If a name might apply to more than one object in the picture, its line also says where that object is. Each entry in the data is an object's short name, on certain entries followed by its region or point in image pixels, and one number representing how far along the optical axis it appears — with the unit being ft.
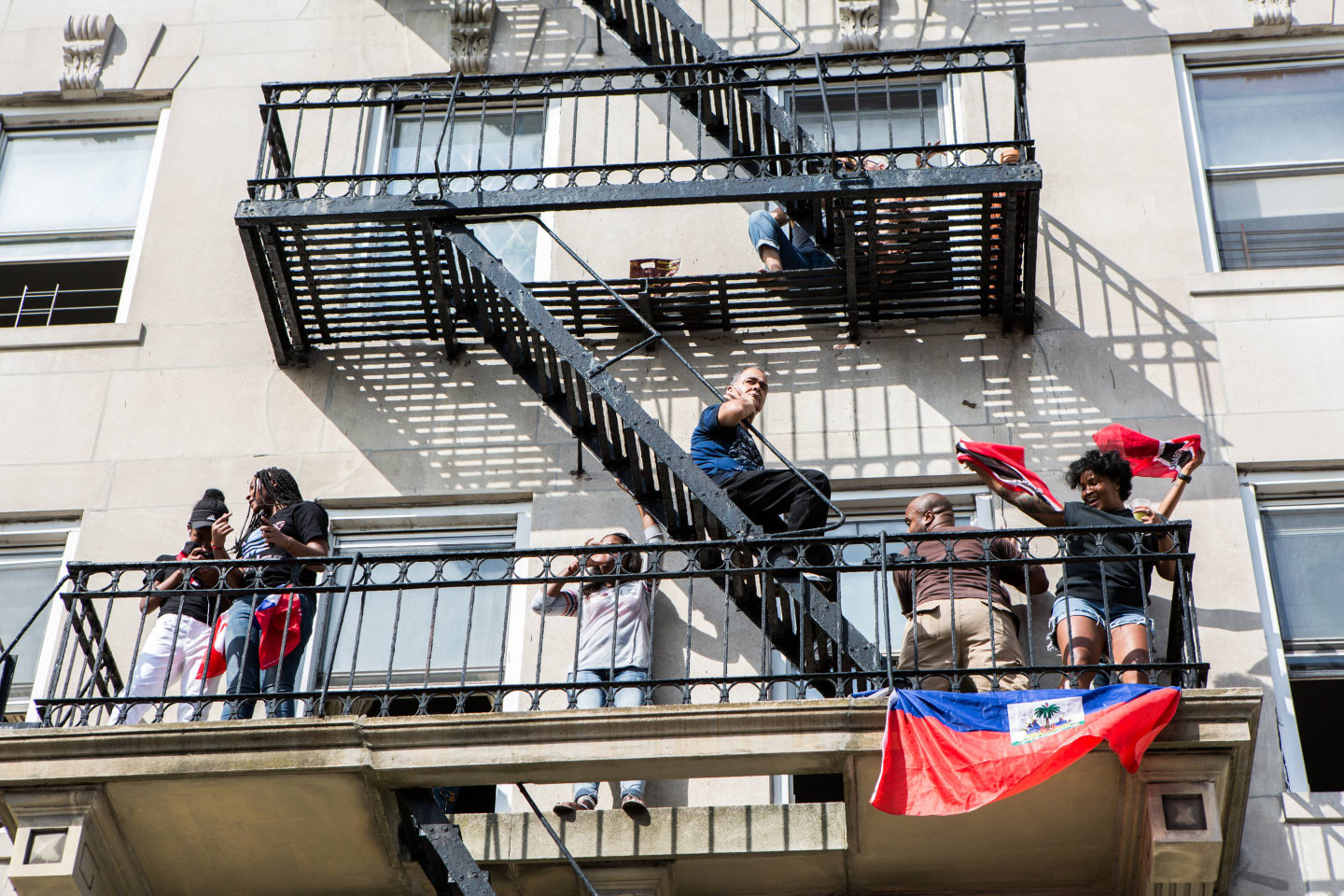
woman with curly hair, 62.44
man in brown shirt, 63.62
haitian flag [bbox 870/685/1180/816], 54.70
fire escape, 72.79
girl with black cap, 66.13
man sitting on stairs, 65.72
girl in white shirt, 65.82
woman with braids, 63.57
